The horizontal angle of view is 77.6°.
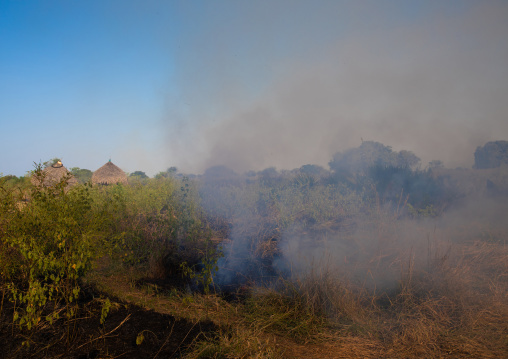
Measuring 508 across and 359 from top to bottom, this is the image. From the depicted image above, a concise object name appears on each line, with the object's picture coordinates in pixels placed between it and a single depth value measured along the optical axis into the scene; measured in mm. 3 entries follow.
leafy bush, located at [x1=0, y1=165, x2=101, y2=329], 3031
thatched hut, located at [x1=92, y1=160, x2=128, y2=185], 22047
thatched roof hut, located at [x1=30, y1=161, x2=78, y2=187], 19578
